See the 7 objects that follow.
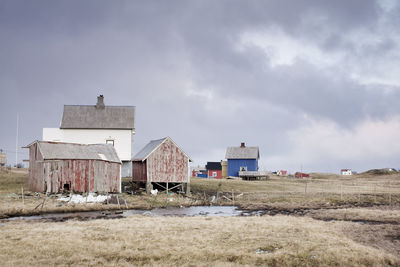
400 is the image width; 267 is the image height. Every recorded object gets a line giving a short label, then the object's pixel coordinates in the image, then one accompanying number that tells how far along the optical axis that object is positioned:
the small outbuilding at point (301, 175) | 100.00
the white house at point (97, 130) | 57.09
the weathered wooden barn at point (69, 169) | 38.94
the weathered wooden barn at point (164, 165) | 46.66
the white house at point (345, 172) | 132.12
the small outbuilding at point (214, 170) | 93.12
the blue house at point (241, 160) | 80.56
